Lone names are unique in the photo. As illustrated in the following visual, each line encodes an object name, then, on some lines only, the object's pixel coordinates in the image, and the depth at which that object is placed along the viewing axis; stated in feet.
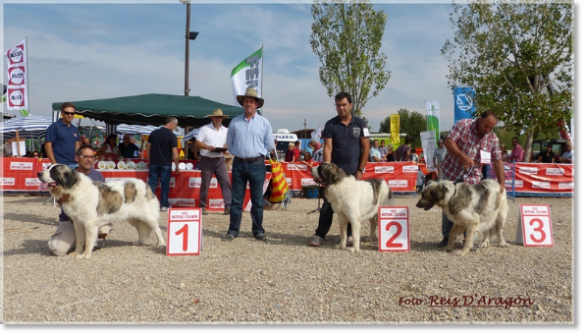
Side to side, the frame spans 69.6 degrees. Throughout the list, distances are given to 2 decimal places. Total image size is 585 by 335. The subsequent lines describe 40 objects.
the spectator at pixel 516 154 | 50.26
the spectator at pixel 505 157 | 54.57
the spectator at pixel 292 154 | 49.27
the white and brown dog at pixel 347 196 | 17.48
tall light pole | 58.44
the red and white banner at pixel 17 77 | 52.06
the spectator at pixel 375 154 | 53.40
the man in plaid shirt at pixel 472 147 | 18.24
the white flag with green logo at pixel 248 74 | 42.68
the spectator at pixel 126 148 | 42.19
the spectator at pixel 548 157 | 55.69
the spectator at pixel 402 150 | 48.07
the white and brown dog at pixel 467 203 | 17.07
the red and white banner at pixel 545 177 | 42.14
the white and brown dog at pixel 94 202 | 15.64
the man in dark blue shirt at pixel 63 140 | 21.33
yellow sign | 84.07
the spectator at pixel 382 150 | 66.01
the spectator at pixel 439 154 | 45.49
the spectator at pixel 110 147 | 37.09
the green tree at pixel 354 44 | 69.36
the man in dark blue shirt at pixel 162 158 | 28.73
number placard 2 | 17.97
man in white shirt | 28.19
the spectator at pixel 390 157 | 54.39
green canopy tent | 32.55
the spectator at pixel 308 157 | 45.31
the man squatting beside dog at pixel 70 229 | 16.88
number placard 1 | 17.28
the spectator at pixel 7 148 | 56.43
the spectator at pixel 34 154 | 49.18
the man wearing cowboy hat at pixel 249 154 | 19.92
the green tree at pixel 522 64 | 54.08
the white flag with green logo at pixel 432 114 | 58.18
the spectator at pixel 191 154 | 42.75
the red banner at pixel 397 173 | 42.88
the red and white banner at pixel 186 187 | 30.94
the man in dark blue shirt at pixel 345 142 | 18.95
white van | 108.34
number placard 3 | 19.34
